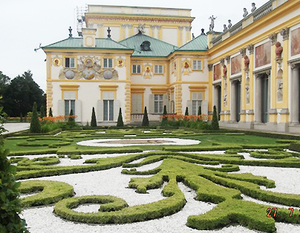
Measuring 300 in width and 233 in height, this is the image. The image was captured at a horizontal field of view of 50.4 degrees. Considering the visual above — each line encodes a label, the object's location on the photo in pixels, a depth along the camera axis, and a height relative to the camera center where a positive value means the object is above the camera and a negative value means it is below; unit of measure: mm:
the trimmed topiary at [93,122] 27203 -895
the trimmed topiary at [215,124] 21016 -846
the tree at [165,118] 30328 -636
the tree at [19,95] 57156 +3010
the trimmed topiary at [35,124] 18547 -723
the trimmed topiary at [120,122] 27172 -902
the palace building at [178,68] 20000 +3863
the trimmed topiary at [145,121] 28022 -848
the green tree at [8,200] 2337 -665
